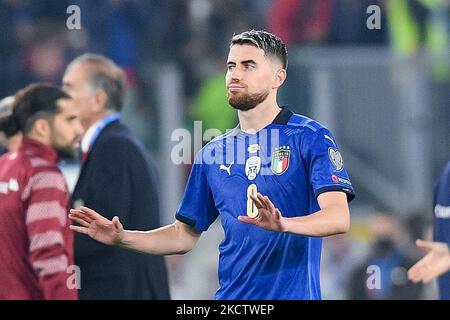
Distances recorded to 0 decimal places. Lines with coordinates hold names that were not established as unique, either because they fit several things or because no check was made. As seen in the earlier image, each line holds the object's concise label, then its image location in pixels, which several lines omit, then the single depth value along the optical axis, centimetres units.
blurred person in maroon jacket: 1326
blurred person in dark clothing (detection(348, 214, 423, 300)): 1914
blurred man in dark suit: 1411
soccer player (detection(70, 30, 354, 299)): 1037
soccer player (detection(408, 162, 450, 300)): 1212
